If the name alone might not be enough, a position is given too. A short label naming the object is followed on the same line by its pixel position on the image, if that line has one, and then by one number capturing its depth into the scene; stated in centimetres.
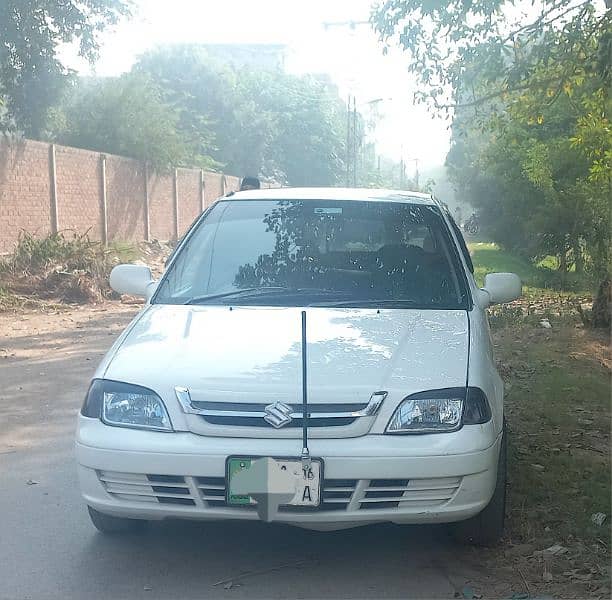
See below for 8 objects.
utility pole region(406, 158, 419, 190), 8842
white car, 343
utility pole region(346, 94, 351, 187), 4952
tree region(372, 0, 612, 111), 917
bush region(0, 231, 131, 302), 1418
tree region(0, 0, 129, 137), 1916
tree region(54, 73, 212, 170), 2622
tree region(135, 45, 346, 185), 4622
